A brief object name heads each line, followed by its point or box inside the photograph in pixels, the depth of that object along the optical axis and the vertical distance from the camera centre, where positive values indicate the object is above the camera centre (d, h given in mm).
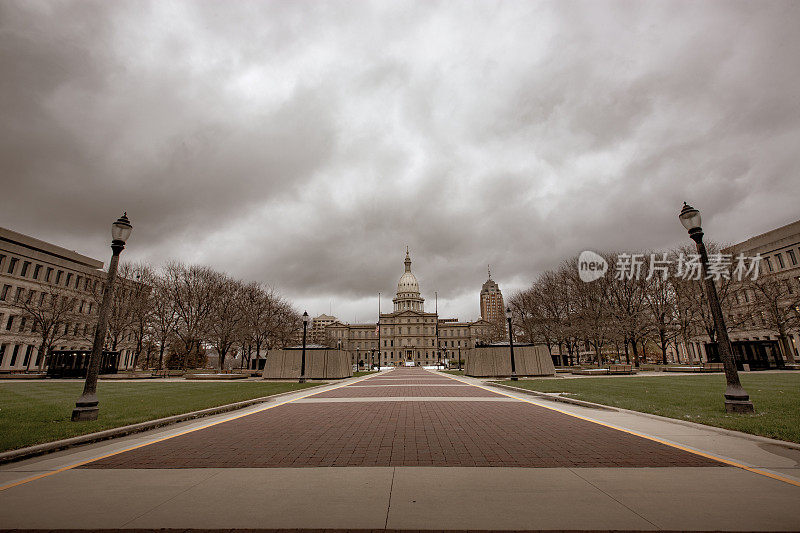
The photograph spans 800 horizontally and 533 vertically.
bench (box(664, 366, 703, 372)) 33688 -556
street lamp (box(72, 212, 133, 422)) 9766 +783
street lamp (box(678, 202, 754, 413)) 9773 +661
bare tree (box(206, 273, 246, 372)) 37938 +4868
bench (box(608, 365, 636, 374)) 34125 -528
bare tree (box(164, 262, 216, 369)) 39391 +6999
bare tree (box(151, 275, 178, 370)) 38906 +5061
